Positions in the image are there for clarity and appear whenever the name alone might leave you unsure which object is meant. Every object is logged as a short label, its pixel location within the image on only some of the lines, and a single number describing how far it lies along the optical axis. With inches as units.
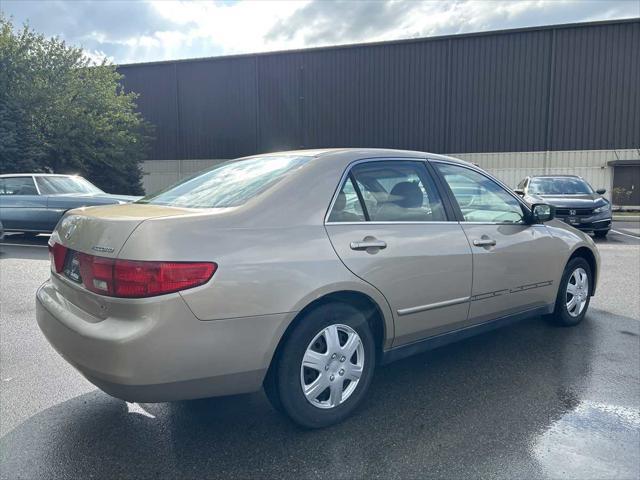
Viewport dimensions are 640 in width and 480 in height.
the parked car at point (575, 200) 426.9
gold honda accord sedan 90.9
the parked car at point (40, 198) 387.9
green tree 701.3
